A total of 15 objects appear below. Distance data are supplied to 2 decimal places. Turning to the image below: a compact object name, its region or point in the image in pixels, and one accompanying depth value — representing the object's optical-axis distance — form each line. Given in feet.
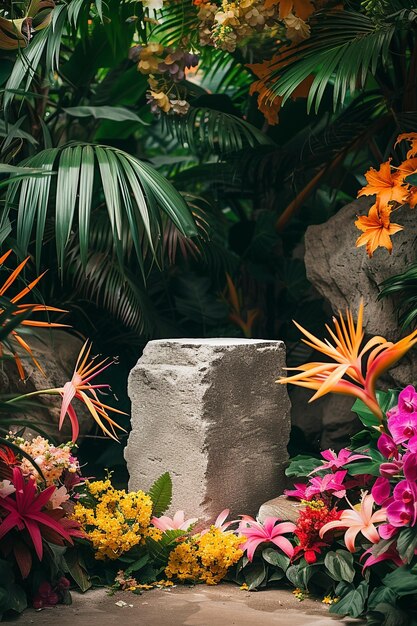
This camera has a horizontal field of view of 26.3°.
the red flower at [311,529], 11.75
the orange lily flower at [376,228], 13.14
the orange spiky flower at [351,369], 10.55
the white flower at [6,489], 11.16
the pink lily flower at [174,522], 12.59
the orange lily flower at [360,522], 11.11
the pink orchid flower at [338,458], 12.31
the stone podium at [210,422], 12.71
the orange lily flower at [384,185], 13.17
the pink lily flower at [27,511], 10.94
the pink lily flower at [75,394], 11.94
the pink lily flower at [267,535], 11.99
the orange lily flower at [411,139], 13.19
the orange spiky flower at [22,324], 11.33
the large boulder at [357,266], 13.82
